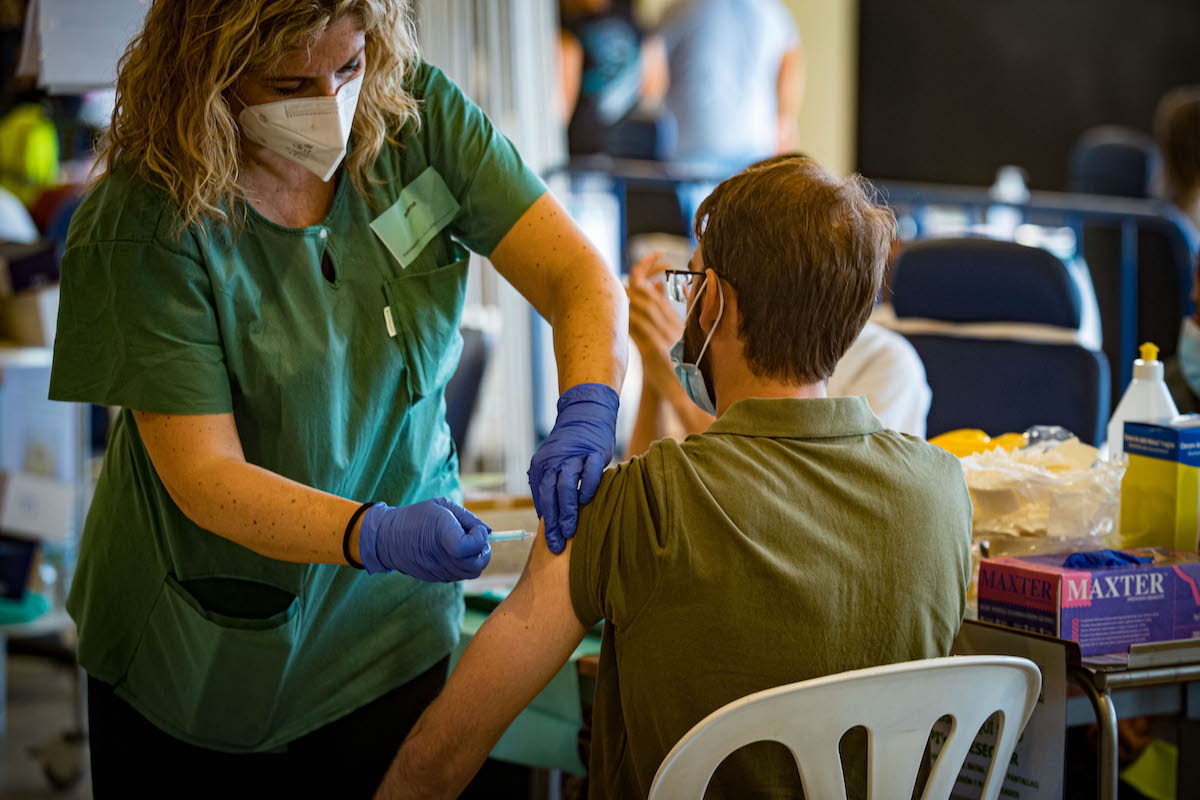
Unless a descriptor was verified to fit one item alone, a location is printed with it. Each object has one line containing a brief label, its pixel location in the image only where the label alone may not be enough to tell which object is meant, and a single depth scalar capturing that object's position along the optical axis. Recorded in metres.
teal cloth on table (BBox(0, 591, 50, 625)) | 5.37
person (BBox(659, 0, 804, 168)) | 9.01
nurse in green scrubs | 3.05
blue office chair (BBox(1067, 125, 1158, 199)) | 9.98
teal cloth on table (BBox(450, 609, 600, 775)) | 3.46
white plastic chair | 2.89
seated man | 2.96
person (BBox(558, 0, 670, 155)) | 11.48
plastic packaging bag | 3.36
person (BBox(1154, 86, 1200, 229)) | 7.03
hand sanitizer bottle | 3.51
